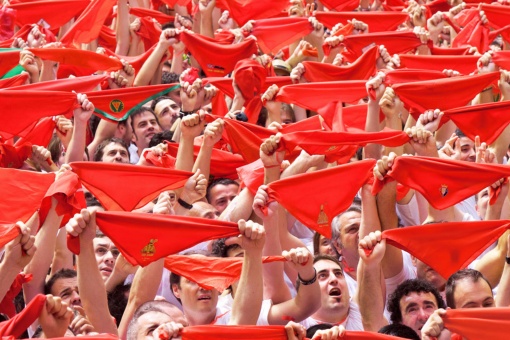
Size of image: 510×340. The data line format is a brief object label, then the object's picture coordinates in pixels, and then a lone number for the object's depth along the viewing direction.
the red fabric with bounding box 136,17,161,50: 17.59
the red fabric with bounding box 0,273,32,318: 10.86
